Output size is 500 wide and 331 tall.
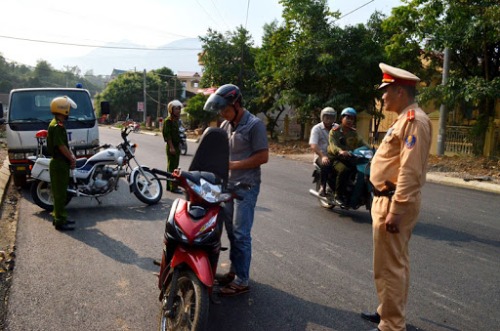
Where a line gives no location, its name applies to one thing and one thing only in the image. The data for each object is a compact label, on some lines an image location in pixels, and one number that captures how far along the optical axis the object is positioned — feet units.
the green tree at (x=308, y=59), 65.69
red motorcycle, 9.91
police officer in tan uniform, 9.21
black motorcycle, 21.42
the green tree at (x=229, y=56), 96.43
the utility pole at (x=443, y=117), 48.85
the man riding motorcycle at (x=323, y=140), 23.59
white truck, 27.91
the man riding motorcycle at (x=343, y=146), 22.25
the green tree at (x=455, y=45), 43.98
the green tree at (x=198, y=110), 114.62
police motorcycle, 23.00
